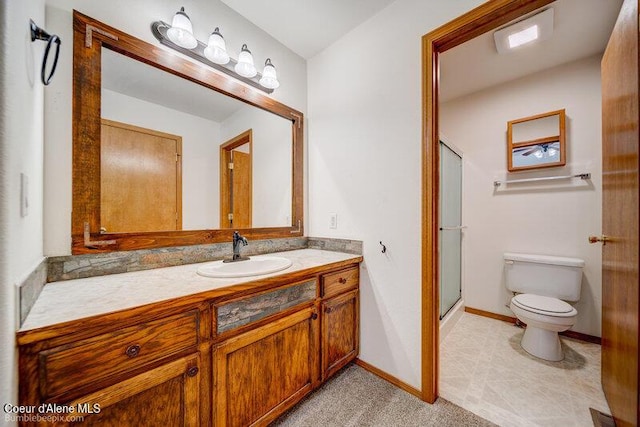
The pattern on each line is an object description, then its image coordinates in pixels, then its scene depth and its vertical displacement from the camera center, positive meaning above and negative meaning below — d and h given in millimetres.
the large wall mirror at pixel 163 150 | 1064 +370
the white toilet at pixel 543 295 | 1712 -697
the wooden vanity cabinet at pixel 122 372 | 623 -481
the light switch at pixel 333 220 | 1866 -50
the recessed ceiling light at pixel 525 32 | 1590 +1324
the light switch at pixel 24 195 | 649 +55
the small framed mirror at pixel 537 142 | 2119 +677
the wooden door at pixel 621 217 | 955 -19
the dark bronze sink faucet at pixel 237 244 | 1438 -186
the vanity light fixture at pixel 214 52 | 1251 +963
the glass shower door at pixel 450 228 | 2150 -142
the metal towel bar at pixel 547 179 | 2007 +322
